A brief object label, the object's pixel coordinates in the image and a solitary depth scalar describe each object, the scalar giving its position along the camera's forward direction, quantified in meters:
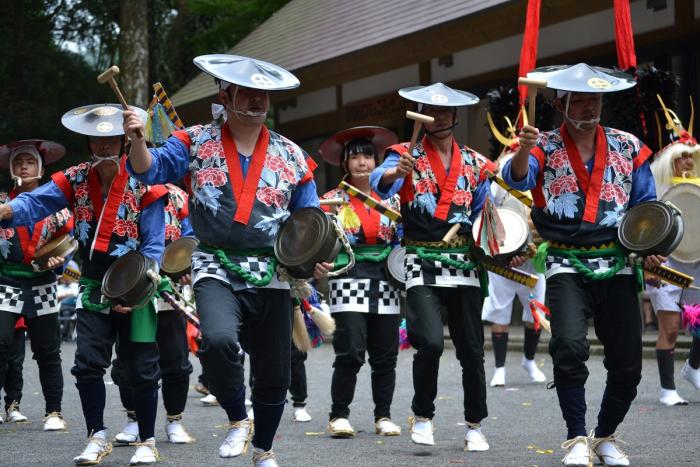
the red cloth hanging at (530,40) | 14.22
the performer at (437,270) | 13.37
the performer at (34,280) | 15.56
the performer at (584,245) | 11.56
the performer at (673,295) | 17.03
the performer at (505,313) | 20.88
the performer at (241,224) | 10.42
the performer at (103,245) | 12.54
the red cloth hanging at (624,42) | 13.88
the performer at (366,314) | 15.24
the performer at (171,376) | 14.41
